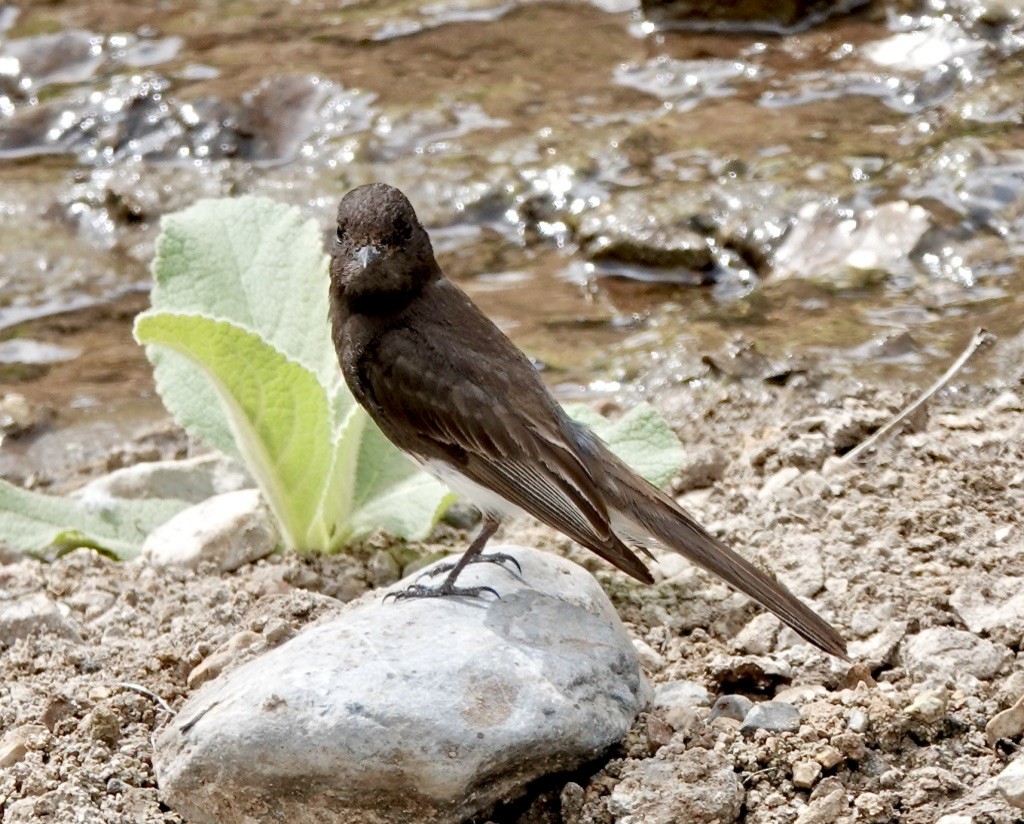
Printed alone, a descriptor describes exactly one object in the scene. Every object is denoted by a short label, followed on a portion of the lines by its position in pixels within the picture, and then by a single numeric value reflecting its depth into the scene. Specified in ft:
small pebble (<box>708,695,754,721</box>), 27.20
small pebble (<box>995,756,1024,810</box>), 23.03
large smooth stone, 24.31
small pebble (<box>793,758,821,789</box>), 24.98
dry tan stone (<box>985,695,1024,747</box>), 25.13
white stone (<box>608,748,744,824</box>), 24.31
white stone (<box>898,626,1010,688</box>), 27.04
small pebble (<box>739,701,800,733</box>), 26.12
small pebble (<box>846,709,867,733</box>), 25.64
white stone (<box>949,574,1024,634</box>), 28.22
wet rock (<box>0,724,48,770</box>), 26.89
